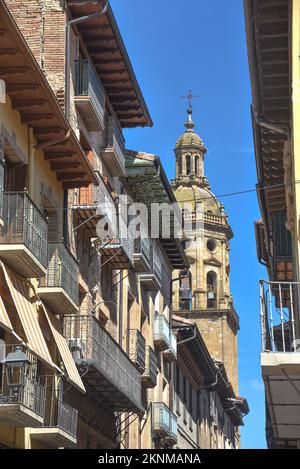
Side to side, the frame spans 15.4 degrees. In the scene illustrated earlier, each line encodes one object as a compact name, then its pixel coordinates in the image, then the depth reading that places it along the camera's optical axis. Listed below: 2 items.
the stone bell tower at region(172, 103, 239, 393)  77.06
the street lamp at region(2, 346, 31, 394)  17.02
